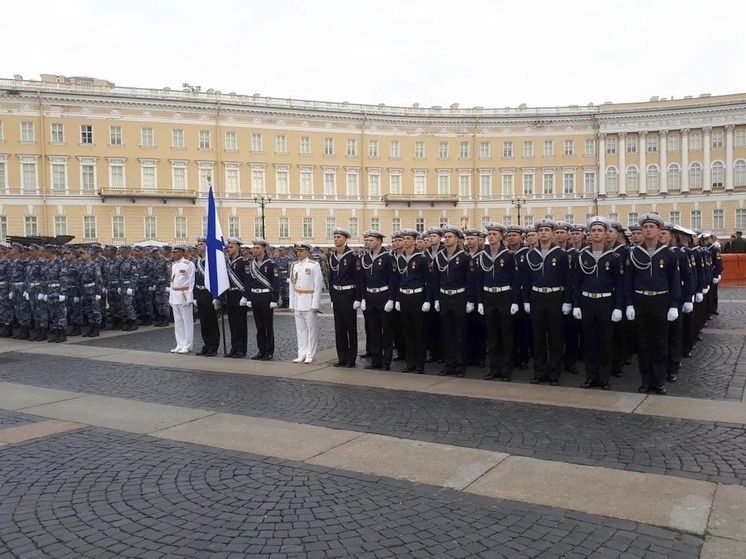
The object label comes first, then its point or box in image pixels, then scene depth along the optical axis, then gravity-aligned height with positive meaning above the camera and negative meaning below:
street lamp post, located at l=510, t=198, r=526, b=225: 62.06 +5.31
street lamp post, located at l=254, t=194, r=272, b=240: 57.65 +5.49
